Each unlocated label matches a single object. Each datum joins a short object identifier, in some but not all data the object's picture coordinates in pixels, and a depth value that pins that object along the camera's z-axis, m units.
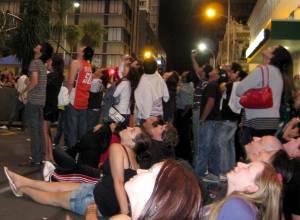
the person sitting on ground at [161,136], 4.53
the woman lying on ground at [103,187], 3.54
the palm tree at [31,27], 21.24
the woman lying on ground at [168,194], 1.52
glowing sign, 13.57
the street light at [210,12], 20.29
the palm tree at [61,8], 30.45
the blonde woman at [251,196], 2.01
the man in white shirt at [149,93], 5.45
